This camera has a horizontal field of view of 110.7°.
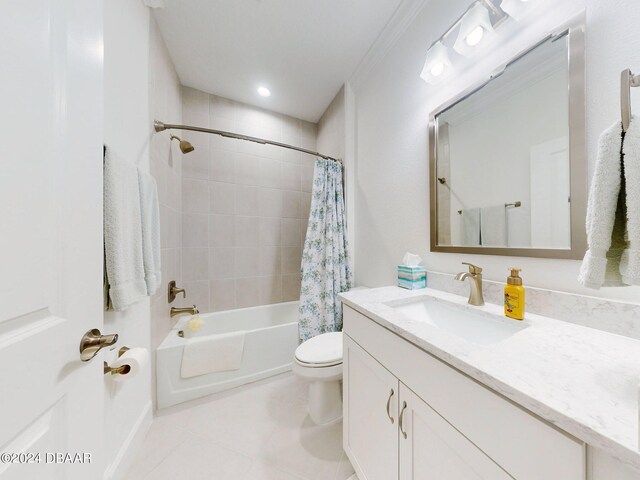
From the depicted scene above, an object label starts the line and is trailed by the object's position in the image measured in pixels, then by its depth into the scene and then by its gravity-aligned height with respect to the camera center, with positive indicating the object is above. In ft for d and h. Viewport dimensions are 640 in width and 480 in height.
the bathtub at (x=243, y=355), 4.80 -2.79
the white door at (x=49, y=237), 1.12 +0.03
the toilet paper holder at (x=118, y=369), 2.44 -1.45
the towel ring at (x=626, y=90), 1.29 +0.88
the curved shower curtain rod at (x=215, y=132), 4.63 +2.69
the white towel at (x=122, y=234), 2.74 +0.10
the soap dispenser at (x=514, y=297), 2.35 -0.62
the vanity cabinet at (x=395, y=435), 1.63 -1.85
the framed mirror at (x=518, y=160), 2.29 +1.04
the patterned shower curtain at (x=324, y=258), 5.74 -0.48
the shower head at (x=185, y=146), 5.48 +2.37
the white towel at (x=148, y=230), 3.40 +0.18
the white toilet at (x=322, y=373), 3.92 -2.35
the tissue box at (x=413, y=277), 3.75 -0.65
